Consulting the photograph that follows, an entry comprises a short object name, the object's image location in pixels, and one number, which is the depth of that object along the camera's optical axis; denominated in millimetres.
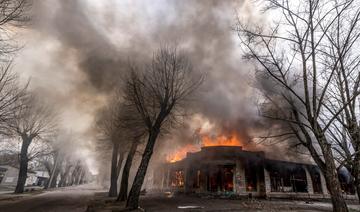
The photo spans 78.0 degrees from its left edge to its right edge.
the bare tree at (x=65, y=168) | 48588
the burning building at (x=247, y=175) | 26062
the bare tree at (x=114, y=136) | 21636
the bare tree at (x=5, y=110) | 11641
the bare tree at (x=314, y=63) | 7434
